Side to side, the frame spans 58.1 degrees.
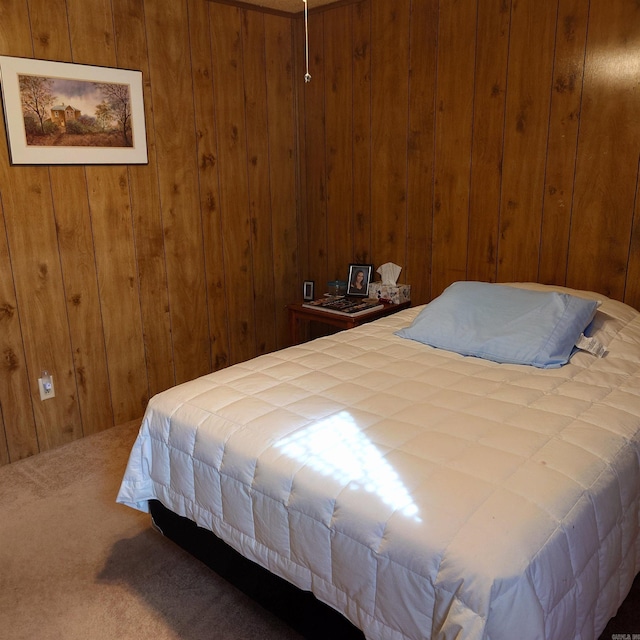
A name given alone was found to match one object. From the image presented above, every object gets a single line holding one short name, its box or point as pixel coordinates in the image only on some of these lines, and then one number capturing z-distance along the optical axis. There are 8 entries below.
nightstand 3.23
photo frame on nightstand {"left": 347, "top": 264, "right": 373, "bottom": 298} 3.54
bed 1.22
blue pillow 2.21
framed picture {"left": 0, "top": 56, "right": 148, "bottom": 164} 2.62
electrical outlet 2.91
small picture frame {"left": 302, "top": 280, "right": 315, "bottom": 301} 3.70
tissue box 3.43
